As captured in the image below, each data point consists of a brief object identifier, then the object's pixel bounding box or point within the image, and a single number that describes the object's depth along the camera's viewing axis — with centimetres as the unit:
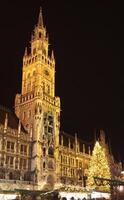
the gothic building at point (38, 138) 7306
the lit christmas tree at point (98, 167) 7400
